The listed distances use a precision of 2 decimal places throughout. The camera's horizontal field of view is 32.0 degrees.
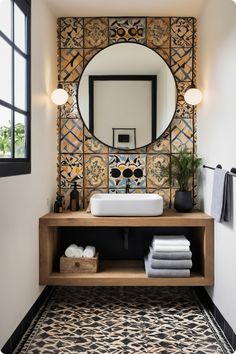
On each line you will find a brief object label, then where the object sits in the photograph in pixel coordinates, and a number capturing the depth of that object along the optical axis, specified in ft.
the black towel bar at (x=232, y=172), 8.19
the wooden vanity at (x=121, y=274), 10.37
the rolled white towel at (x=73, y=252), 10.97
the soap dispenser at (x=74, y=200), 11.93
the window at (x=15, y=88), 7.98
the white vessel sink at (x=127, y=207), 10.41
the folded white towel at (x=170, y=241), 10.62
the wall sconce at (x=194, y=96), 11.60
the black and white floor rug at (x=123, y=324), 8.48
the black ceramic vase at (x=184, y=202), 11.40
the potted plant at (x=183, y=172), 11.44
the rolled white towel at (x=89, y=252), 10.96
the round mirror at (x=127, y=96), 12.14
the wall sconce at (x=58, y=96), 11.53
